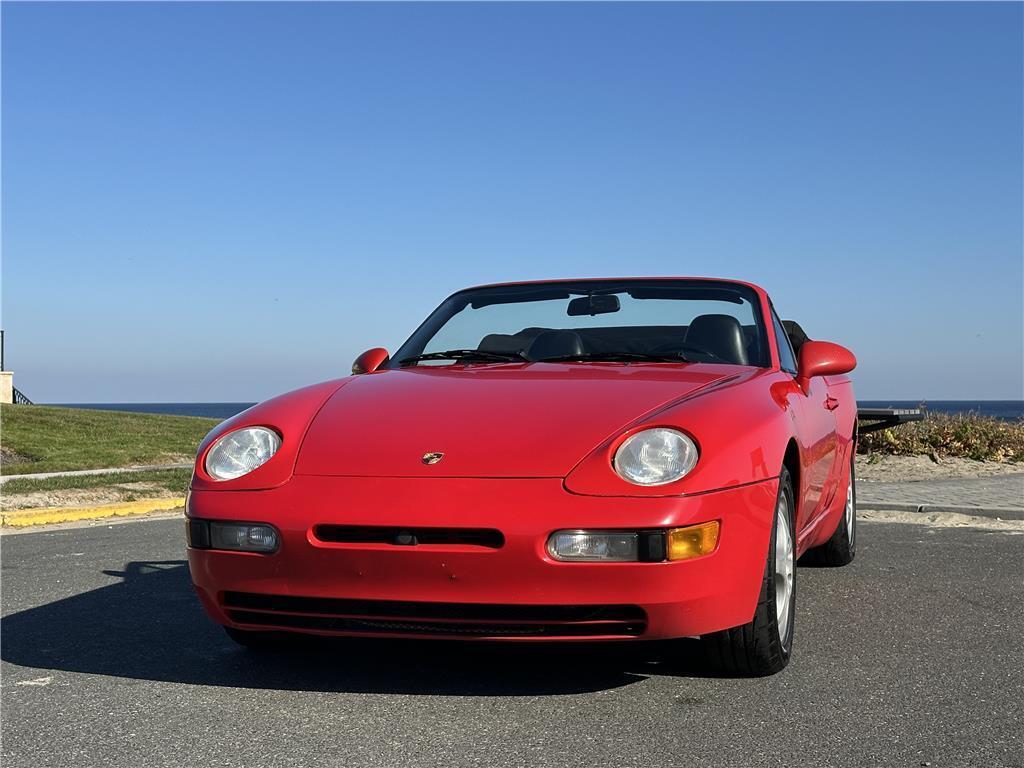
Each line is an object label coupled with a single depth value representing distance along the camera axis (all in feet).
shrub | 44.29
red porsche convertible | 10.55
